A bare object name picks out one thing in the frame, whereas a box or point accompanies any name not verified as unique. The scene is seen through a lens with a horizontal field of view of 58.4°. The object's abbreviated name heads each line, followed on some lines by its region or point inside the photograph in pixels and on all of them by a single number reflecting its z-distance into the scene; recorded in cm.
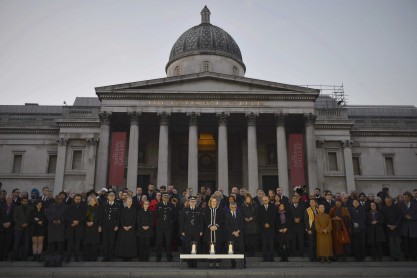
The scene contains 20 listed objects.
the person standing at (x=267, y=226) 1199
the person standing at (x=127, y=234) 1173
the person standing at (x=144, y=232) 1184
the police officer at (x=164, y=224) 1190
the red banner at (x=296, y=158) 2606
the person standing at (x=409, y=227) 1228
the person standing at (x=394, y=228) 1226
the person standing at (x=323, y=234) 1155
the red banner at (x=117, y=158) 2547
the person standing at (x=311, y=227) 1198
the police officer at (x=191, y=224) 1142
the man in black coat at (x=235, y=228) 1143
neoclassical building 2725
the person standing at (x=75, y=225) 1171
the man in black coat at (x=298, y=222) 1259
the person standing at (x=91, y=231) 1180
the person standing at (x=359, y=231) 1222
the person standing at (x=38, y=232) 1173
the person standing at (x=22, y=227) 1166
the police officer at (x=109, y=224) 1191
